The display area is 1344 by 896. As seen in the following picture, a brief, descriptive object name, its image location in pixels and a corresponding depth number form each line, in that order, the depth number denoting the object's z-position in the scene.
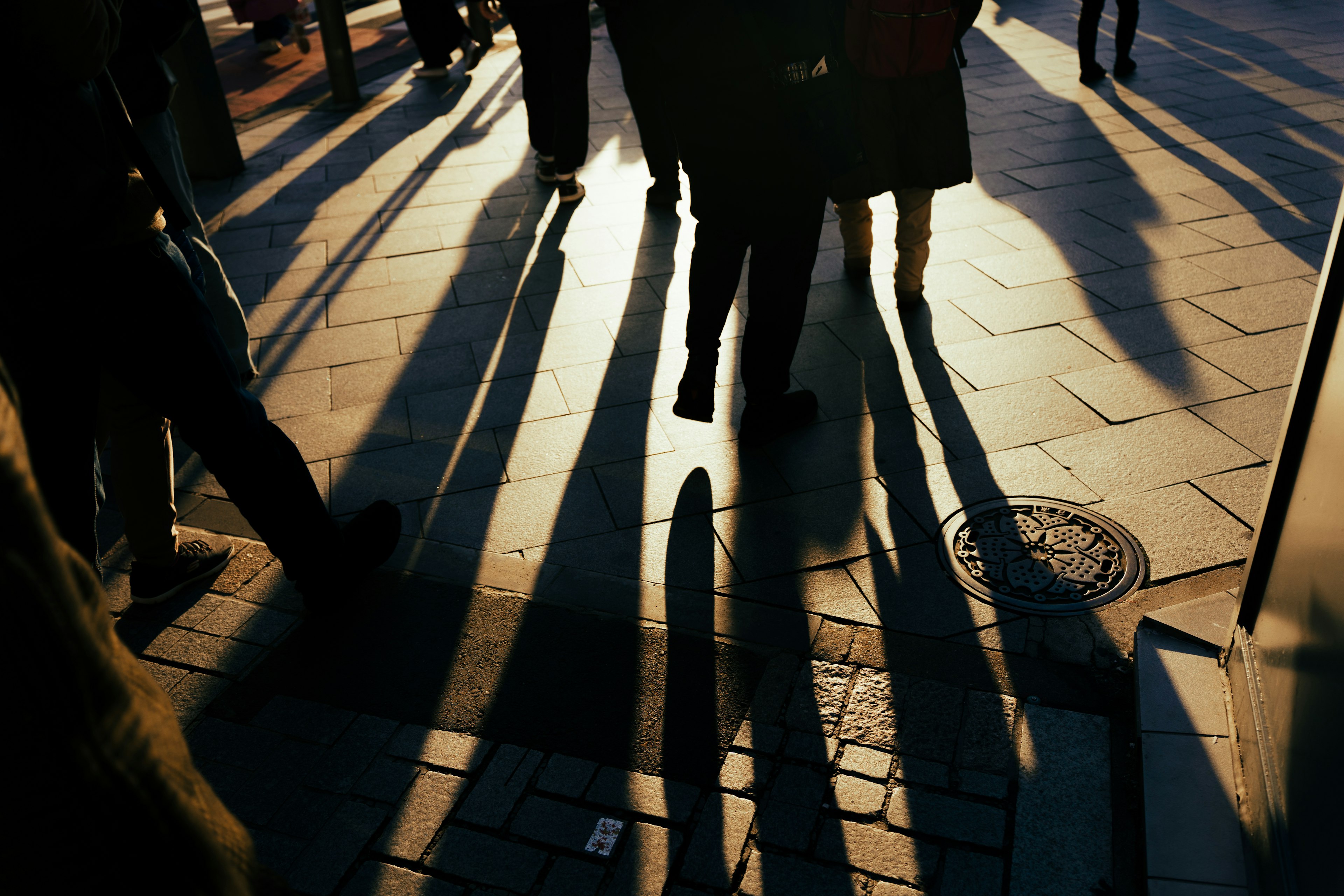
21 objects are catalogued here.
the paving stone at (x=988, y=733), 2.50
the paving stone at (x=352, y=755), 2.52
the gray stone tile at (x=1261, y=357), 4.11
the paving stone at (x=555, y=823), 2.34
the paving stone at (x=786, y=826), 2.31
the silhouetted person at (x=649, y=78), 3.25
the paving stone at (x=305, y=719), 2.68
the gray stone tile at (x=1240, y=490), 3.36
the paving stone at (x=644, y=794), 2.41
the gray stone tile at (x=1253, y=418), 3.71
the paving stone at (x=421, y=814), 2.33
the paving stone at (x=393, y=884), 2.23
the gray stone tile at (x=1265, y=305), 4.56
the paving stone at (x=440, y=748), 2.57
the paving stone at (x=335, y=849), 2.26
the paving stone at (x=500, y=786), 2.41
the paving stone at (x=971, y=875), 2.18
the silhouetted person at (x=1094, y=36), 8.30
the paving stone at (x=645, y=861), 2.22
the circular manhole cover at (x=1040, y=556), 3.08
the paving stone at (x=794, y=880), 2.20
